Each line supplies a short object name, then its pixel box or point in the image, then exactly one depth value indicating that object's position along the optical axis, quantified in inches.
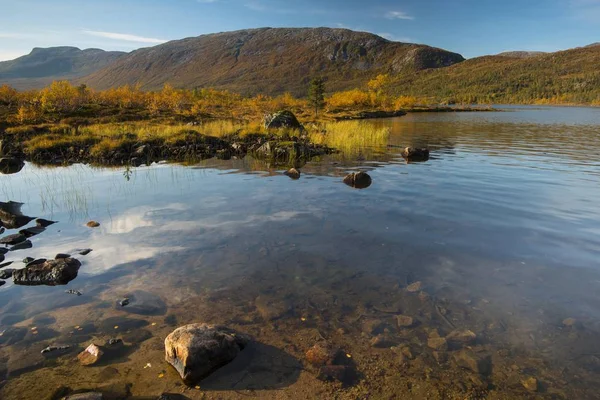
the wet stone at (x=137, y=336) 220.8
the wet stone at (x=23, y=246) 364.5
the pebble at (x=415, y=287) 278.8
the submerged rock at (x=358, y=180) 628.0
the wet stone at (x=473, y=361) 197.0
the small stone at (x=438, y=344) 213.9
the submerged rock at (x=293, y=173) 711.7
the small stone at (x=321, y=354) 202.2
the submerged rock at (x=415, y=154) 928.9
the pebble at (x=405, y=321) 235.9
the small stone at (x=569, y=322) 232.8
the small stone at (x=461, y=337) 218.5
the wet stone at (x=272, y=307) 247.9
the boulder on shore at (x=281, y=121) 1337.4
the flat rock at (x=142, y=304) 252.5
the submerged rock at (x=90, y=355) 201.8
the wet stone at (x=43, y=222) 435.3
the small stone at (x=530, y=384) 183.1
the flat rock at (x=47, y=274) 294.4
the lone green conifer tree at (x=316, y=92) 3070.9
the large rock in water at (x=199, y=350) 189.8
